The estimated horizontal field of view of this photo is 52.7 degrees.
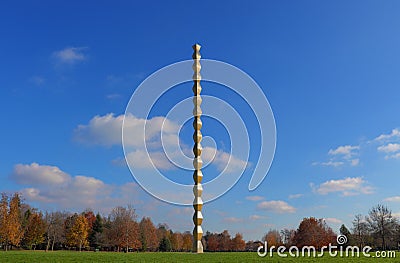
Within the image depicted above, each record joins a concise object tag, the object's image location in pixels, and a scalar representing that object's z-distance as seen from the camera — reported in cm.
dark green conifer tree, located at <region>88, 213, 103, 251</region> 6045
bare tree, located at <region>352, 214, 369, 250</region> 4479
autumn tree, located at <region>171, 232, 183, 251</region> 7025
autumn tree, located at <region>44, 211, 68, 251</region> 5957
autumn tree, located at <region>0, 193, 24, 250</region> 4706
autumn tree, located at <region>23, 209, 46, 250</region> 5428
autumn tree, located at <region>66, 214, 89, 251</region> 5585
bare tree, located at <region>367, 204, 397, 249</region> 4462
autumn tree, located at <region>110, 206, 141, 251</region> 5256
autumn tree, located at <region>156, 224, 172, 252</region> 6456
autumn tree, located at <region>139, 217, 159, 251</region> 5859
